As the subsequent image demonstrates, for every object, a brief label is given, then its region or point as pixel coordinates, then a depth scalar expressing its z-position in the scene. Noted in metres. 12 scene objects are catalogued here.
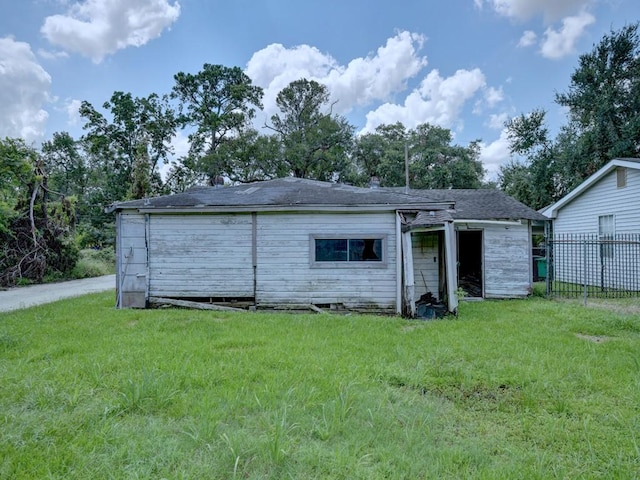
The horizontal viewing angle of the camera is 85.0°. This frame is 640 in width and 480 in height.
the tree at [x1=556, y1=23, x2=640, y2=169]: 17.44
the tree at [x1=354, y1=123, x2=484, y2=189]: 25.73
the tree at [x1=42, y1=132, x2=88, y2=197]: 38.03
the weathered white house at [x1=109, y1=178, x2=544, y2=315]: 8.41
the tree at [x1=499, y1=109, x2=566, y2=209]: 20.67
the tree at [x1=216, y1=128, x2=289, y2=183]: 25.16
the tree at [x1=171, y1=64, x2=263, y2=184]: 29.94
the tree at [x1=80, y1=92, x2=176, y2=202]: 28.98
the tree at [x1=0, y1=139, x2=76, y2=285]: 13.27
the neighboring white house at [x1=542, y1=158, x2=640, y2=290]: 11.00
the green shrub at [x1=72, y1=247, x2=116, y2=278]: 16.86
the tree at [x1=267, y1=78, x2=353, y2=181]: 25.78
